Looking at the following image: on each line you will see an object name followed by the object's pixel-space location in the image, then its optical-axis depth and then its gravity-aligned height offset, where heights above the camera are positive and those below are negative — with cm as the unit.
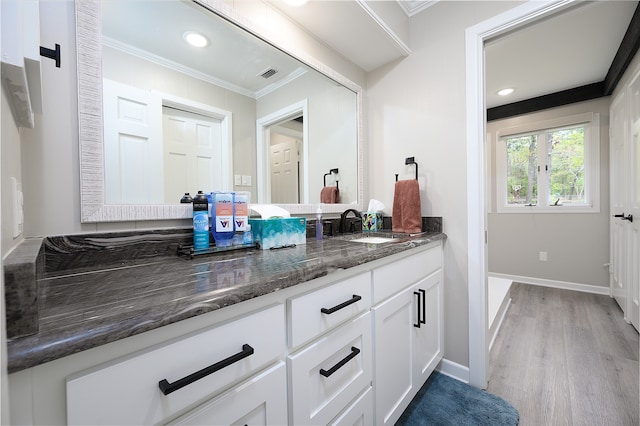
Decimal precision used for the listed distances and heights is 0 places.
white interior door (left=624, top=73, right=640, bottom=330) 196 +1
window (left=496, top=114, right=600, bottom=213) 302 +52
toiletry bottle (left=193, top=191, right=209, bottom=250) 99 -4
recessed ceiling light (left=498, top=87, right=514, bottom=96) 298 +136
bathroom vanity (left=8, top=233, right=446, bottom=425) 39 -27
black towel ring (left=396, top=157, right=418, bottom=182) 176 +33
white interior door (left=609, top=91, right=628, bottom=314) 233 +9
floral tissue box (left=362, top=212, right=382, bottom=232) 185 -8
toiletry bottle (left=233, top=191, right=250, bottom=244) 112 -1
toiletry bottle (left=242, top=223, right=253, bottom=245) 113 -11
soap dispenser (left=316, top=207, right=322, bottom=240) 149 -8
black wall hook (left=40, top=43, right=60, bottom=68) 74 +46
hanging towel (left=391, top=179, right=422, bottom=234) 167 +2
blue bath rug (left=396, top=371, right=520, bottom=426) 125 -102
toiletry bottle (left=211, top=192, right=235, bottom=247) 106 -3
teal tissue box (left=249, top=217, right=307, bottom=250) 113 -9
